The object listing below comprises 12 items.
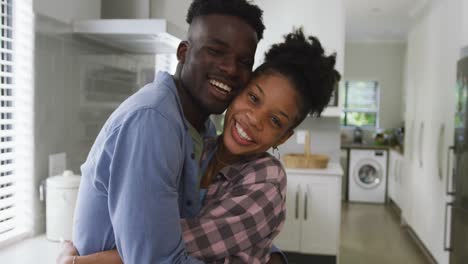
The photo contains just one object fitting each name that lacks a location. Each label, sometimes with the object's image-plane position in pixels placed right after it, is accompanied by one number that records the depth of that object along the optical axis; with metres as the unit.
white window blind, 1.78
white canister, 1.84
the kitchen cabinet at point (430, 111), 3.55
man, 0.74
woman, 0.90
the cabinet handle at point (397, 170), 6.07
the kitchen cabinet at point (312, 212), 3.74
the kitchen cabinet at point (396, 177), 5.83
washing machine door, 6.88
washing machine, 6.88
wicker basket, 3.86
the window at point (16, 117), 1.79
